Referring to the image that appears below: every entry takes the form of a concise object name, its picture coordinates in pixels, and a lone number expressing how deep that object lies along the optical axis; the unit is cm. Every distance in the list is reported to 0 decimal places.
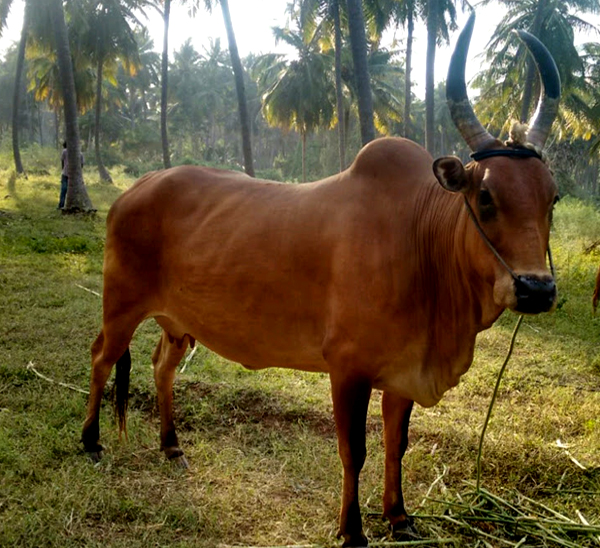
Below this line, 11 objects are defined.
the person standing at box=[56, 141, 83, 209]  1574
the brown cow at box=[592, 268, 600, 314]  586
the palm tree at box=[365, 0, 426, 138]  1972
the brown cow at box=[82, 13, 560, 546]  259
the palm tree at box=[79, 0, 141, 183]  2488
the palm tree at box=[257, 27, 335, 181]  2927
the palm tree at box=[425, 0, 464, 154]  1798
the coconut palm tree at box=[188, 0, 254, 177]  1590
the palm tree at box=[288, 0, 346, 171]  2034
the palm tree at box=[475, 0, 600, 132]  2378
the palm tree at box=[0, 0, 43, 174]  2119
